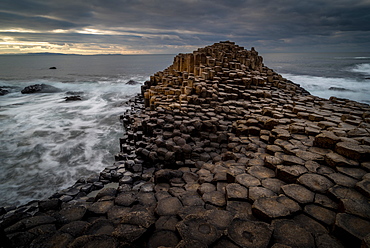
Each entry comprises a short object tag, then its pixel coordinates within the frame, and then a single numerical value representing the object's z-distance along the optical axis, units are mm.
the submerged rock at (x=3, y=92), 23242
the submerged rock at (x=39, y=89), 23720
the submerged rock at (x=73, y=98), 19781
